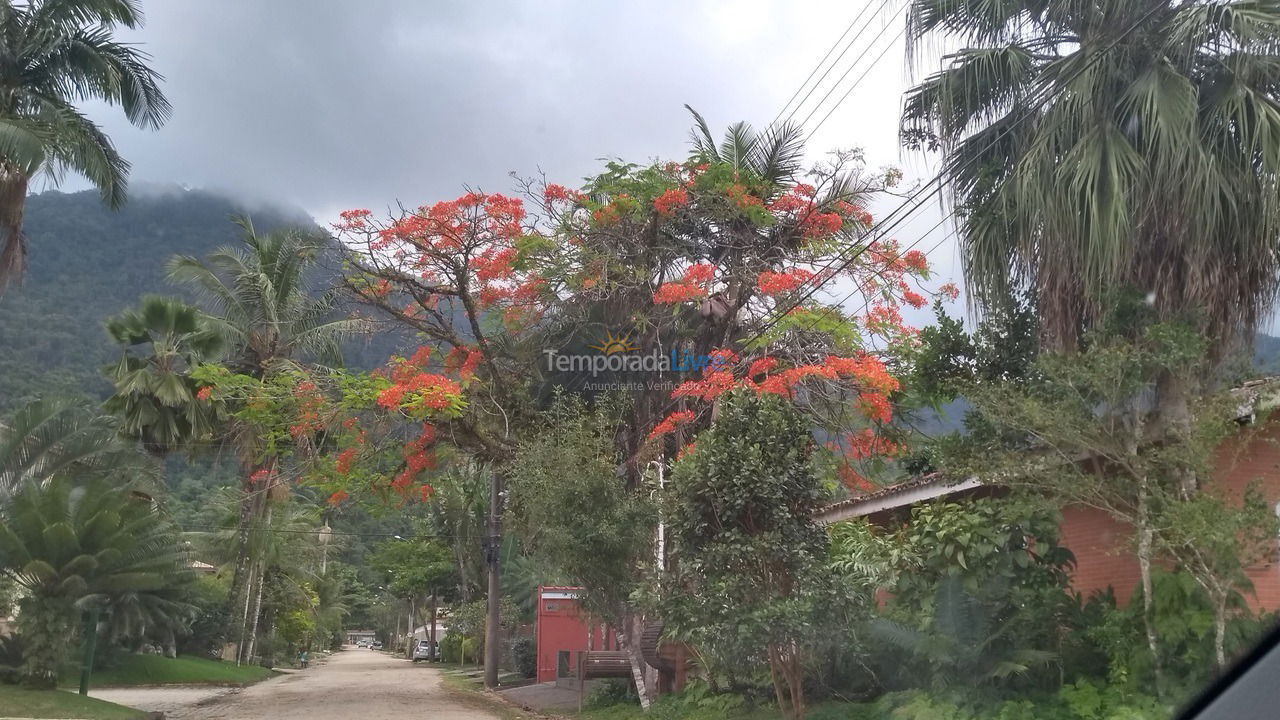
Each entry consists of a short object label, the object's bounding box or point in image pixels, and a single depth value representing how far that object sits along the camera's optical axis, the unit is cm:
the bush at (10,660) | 1888
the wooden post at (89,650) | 1995
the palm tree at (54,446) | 2028
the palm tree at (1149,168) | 996
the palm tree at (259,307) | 2794
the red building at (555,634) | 2927
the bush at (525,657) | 3272
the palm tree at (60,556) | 1836
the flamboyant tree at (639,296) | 1775
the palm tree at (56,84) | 1778
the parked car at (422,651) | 7048
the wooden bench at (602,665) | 2059
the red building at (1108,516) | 981
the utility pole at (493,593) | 2952
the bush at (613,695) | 2002
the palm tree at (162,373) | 2662
